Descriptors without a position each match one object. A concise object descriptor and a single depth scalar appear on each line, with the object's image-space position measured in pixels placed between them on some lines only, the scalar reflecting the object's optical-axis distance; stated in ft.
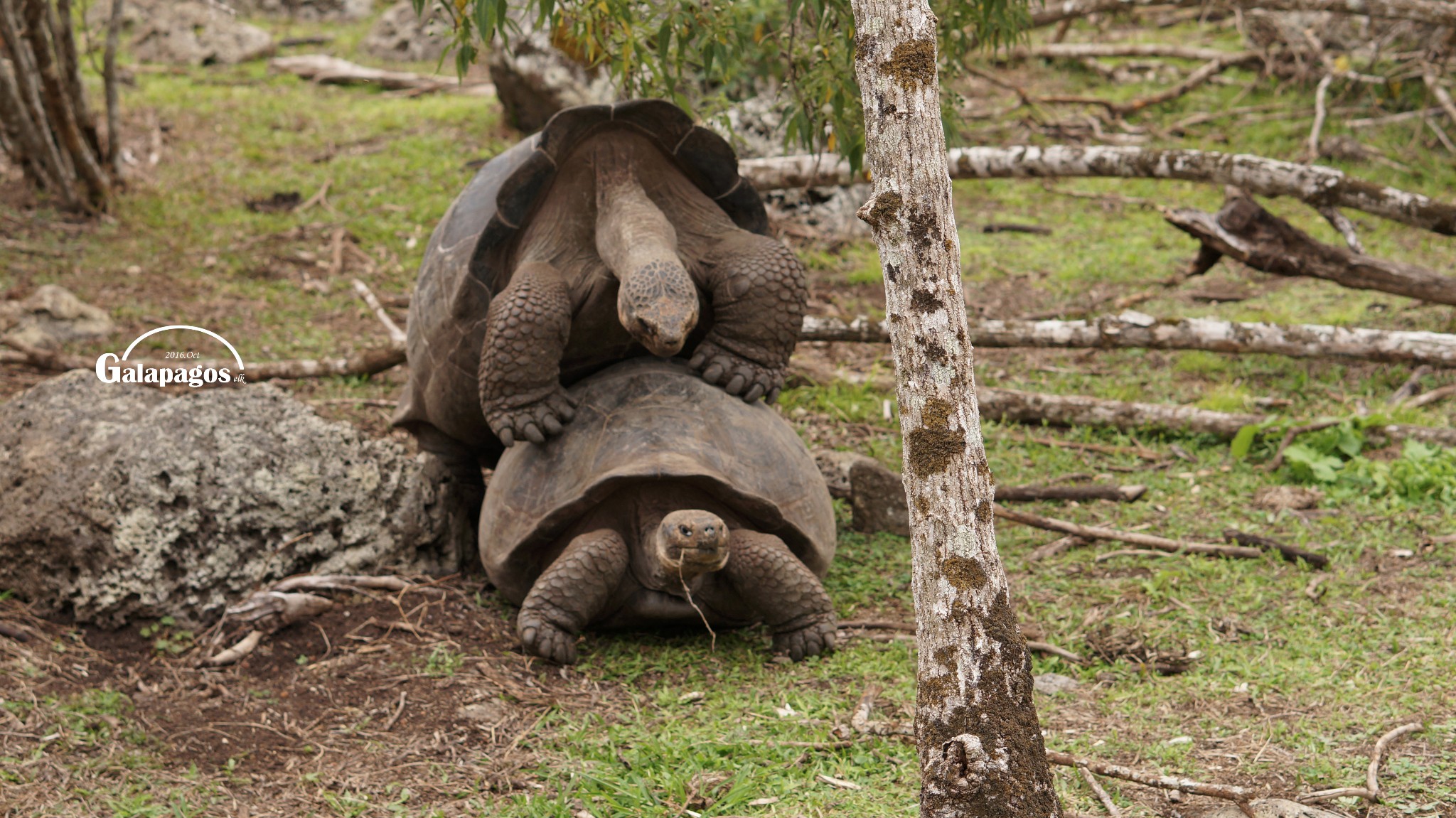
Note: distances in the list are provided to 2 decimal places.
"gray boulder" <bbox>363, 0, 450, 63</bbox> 79.66
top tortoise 23.67
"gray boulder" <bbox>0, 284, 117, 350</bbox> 37.58
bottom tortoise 22.61
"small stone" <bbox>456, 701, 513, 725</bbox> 20.71
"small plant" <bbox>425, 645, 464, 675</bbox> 22.33
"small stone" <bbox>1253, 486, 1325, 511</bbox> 29.81
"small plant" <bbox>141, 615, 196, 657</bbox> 22.59
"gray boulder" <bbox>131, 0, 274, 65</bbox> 76.69
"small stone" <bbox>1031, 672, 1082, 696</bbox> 21.49
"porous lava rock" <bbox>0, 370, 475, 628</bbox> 23.08
